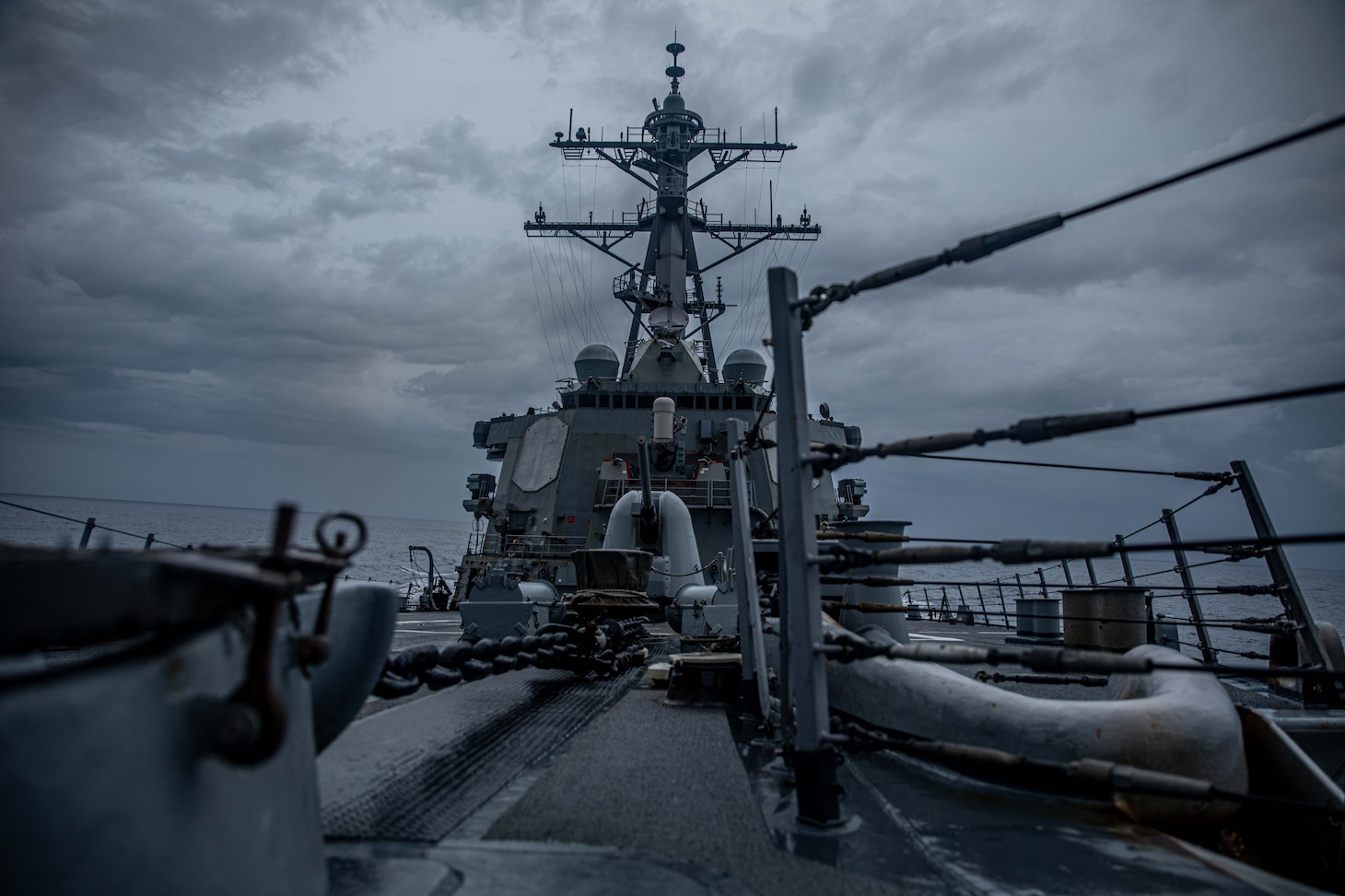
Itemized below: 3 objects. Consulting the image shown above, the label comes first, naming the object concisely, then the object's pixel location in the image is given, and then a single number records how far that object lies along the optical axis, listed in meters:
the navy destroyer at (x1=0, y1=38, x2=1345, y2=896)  0.82
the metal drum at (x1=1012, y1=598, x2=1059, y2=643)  7.85
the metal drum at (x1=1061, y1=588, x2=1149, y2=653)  5.57
